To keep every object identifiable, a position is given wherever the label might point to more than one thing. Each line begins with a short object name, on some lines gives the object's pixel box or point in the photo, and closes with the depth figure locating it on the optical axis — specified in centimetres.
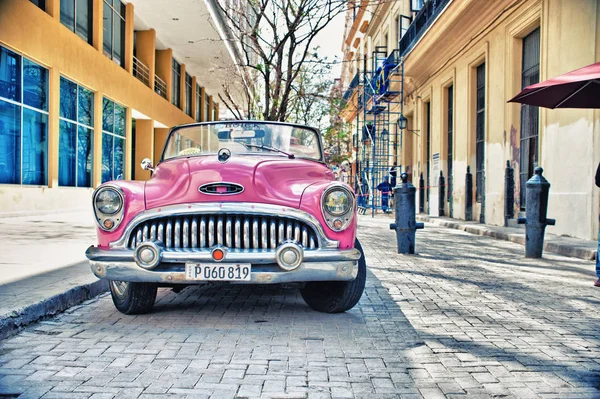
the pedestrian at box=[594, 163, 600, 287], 590
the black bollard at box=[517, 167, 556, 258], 826
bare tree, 1570
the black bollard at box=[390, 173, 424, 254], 868
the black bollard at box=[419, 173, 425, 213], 2175
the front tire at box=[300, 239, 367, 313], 436
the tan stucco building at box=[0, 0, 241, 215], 1270
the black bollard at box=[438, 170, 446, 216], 1905
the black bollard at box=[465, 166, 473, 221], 1628
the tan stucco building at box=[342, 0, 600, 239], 1028
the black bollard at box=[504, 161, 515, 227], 1338
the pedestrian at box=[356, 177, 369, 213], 2180
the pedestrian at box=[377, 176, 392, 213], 2053
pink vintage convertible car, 390
